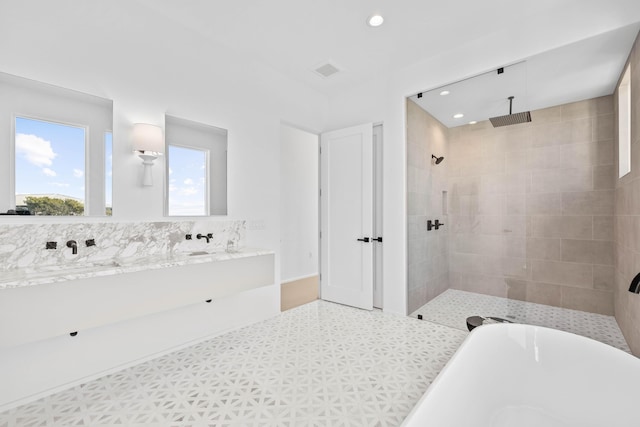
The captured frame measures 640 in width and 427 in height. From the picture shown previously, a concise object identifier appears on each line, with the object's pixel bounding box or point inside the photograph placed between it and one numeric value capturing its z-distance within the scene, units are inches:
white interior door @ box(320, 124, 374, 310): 140.0
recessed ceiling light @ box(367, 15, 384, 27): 99.6
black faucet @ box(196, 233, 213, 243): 107.3
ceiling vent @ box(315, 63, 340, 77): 131.1
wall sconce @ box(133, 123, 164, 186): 91.3
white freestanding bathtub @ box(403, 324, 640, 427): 54.1
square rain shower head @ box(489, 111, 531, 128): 103.7
